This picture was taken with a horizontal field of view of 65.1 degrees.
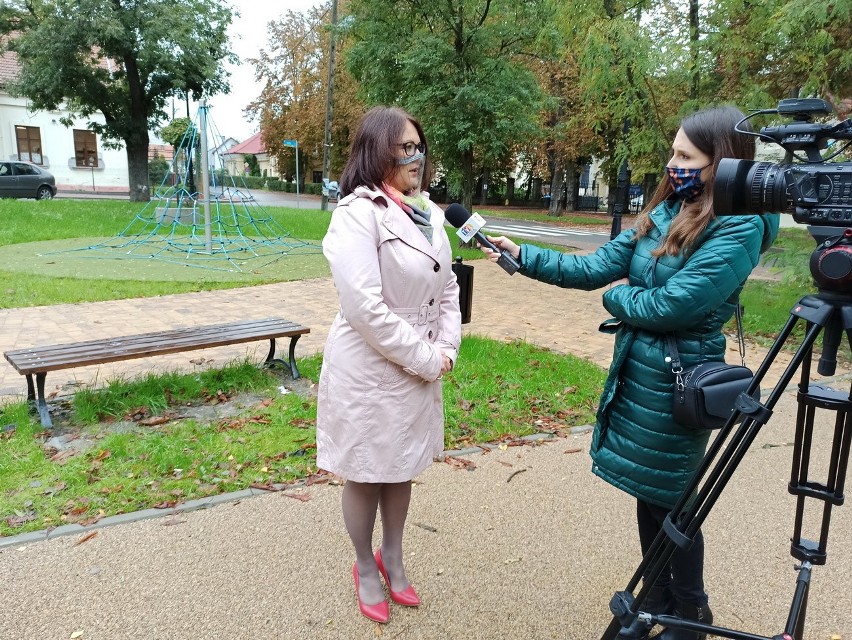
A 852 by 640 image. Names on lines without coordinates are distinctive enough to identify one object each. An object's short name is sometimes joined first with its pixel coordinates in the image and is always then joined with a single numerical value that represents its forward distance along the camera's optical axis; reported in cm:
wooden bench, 434
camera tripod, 163
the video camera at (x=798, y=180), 158
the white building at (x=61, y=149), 3653
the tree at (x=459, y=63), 1336
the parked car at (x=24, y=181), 2455
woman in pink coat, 234
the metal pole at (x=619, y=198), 1354
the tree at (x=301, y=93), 3994
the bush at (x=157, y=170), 4194
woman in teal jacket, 213
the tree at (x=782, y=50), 627
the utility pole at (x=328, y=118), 2639
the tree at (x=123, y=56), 2069
